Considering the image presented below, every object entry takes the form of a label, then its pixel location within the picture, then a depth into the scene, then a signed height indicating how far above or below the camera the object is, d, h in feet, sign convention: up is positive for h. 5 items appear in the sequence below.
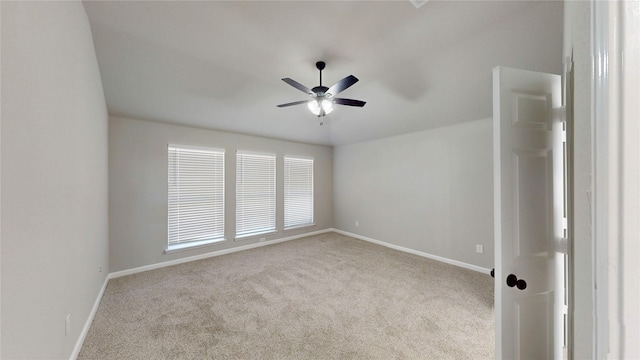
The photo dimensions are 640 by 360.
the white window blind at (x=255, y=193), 14.83 -0.95
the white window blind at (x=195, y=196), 12.46 -0.93
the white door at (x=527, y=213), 3.72 -0.58
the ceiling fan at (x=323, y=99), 7.80 +2.96
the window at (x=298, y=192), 17.22 -0.96
